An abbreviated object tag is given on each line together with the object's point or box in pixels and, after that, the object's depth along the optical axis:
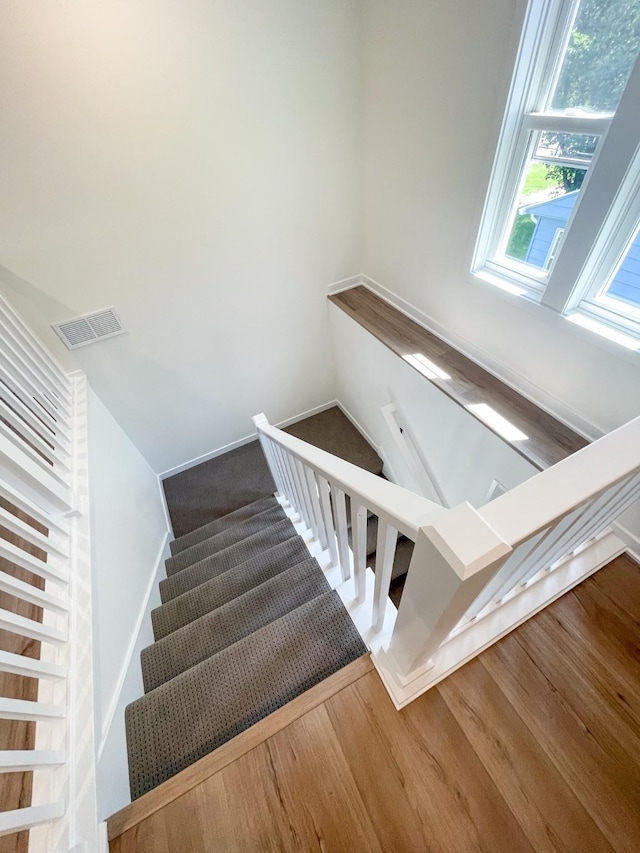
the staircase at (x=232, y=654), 1.15
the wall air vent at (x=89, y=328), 2.01
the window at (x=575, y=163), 1.10
